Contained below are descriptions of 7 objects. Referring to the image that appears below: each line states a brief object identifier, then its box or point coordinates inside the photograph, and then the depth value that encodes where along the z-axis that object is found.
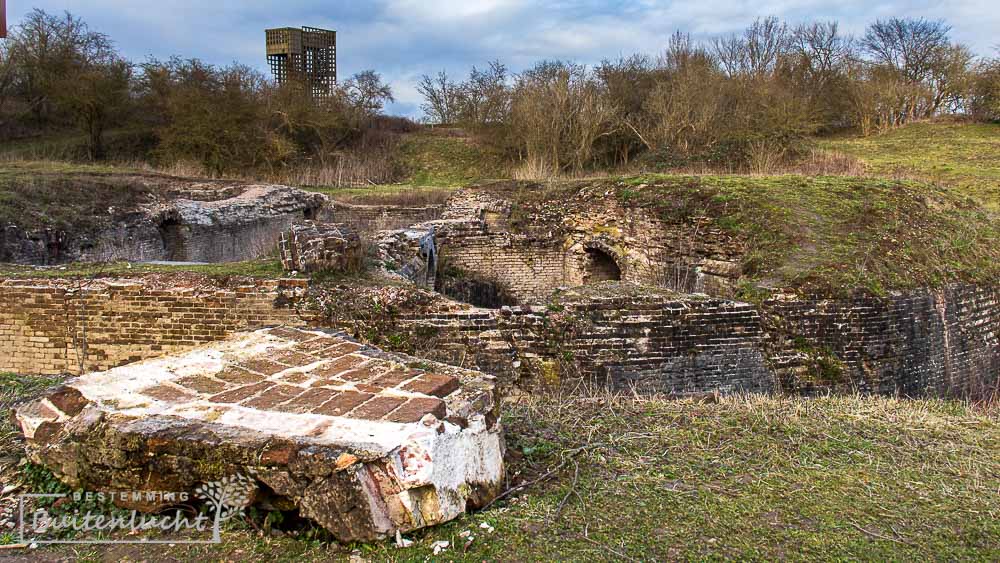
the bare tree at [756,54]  29.08
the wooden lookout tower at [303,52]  30.61
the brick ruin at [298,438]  2.27
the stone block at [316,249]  5.82
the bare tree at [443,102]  31.56
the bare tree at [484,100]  26.27
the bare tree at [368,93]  27.31
